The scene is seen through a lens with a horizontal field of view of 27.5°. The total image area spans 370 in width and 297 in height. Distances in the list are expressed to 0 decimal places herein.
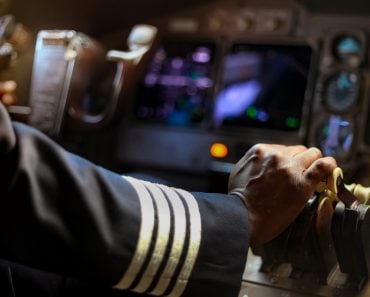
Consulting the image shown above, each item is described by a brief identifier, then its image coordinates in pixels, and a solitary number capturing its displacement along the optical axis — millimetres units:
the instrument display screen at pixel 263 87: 2301
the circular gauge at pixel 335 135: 1700
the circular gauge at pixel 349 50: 2250
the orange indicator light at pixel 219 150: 2318
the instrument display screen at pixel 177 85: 2444
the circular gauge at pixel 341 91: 2205
